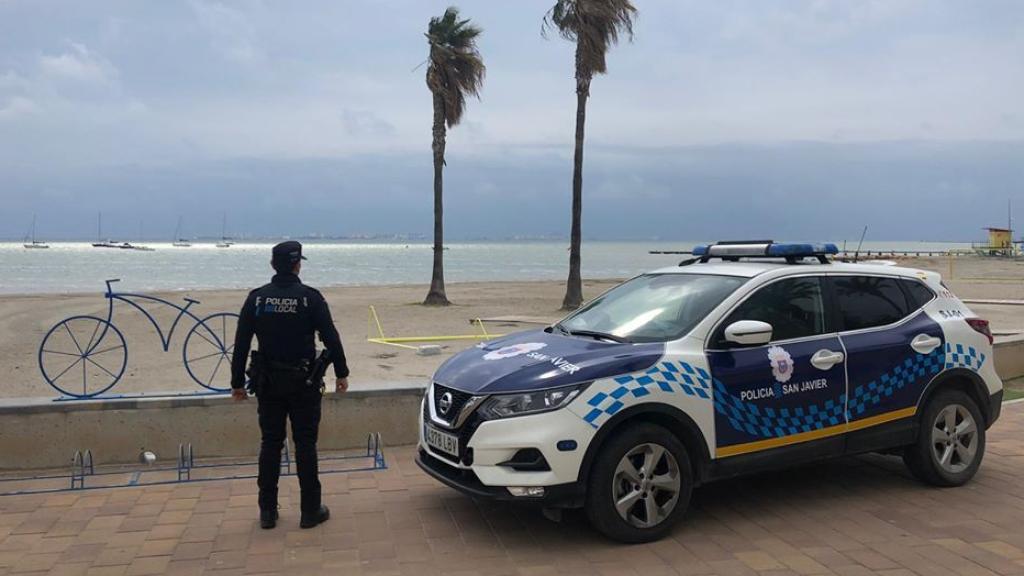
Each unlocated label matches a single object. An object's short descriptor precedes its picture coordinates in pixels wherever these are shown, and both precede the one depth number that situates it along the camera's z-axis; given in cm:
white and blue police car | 448
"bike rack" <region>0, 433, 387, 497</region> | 577
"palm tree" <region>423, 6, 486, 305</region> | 2670
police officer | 490
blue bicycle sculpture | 974
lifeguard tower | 7751
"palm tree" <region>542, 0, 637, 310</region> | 2256
